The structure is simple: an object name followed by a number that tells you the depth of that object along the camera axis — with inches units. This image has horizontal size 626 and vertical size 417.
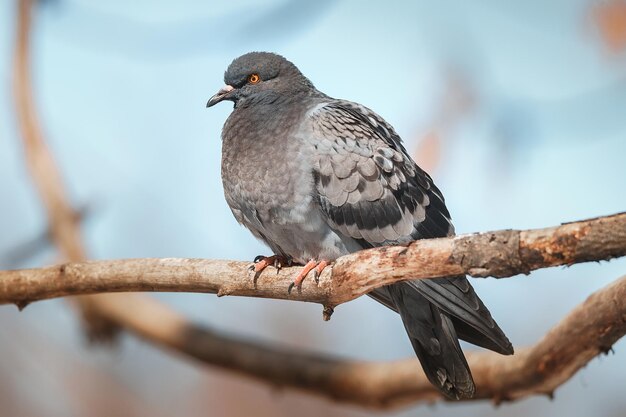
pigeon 439.5
